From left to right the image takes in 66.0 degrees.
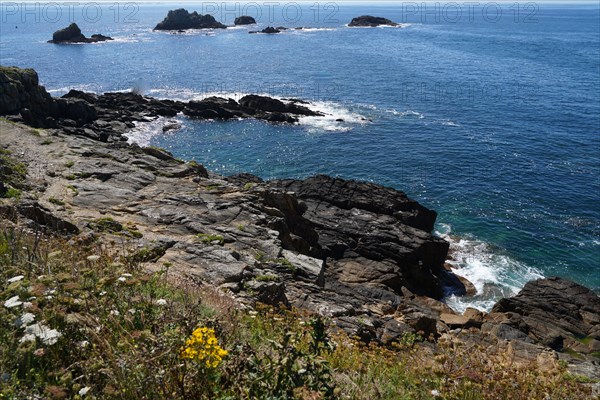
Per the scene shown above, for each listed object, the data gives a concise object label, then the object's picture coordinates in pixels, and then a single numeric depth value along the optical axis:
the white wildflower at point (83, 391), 4.18
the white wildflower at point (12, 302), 4.88
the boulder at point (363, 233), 25.01
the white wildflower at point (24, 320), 4.93
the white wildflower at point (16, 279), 5.69
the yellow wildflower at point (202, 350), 4.25
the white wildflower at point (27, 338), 4.73
